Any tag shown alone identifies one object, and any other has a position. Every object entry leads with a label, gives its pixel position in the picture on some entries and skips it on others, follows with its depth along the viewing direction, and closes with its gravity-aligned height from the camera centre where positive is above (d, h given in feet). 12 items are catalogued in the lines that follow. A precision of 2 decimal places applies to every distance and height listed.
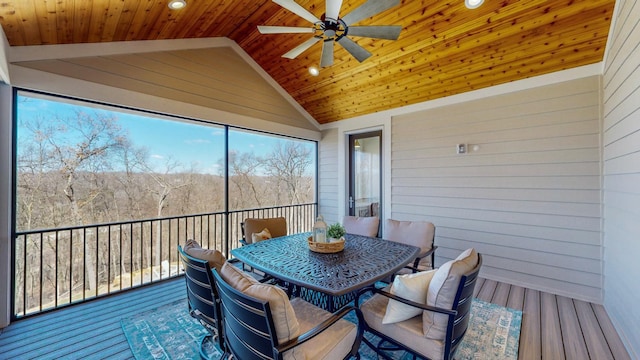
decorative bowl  8.01 -2.10
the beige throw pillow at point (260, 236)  10.26 -2.31
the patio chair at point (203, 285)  5.62 -2.43
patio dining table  6.02 -2.32
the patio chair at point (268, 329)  4.23 -2.65
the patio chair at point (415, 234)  10.22 -2.26
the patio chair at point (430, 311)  5.14 -2.79
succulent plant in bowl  8.58 -1.76
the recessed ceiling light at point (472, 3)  8.45 +5.79
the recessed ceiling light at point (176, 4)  9.02 +6.20
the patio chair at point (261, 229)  10.54 -2.20
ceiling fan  6.49 +4.26
